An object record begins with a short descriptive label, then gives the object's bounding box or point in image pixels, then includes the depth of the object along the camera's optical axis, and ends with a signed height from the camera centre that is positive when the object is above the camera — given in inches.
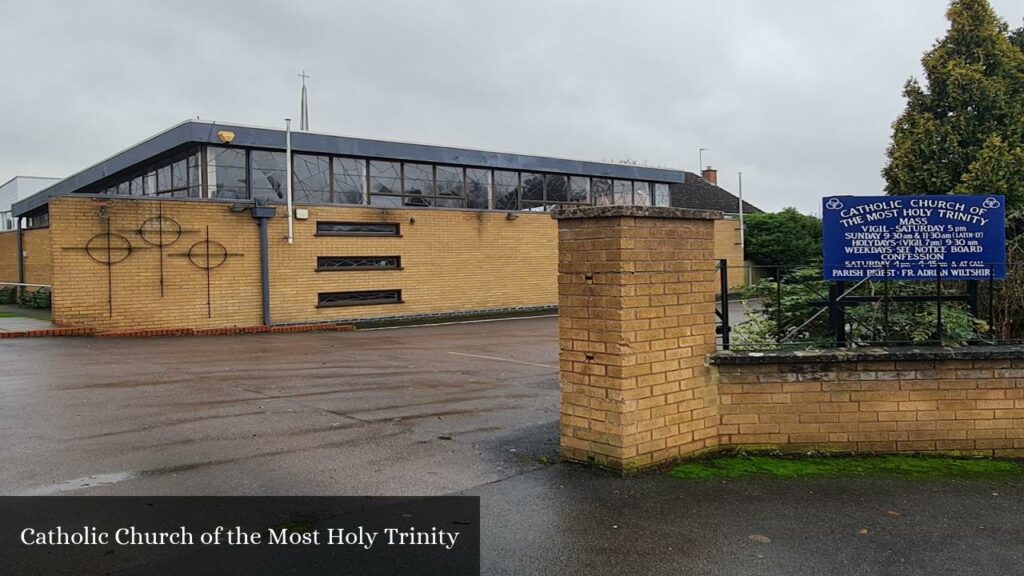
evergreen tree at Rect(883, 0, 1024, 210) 435.2 +94.0
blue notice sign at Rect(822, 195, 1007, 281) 238.7 +11.4
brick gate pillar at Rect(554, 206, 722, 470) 202.1 -15.7
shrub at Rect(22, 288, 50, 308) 867.4 -10.8
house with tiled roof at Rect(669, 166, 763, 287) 1253.1 +137.8
